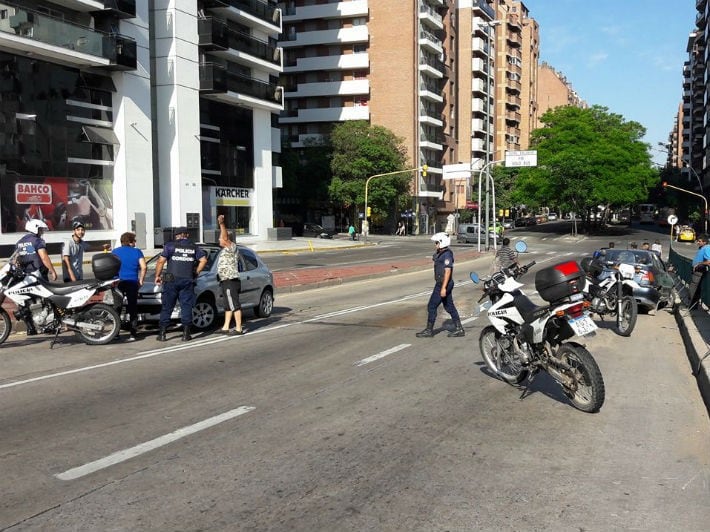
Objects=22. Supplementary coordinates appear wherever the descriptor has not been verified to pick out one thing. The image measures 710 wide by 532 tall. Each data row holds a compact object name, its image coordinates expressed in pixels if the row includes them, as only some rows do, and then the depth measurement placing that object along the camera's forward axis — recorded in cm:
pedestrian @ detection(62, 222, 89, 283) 1149
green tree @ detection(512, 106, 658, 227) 6512
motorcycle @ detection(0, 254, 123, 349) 964
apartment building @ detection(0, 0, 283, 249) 2895
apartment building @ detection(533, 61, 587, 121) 14338
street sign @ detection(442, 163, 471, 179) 4688
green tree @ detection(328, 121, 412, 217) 6331
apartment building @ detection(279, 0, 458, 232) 6994
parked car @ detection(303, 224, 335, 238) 6450
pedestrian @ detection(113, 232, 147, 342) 1049
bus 10319
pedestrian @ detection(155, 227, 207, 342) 997
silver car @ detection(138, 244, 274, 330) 1099
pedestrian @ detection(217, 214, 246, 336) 1055
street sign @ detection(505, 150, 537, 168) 4383
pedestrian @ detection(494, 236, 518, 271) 1357
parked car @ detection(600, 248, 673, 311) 1399
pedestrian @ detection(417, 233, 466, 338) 995
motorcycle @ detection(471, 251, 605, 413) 605
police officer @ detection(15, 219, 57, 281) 1012
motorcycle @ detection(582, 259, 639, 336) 1123
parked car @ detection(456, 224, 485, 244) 5609
